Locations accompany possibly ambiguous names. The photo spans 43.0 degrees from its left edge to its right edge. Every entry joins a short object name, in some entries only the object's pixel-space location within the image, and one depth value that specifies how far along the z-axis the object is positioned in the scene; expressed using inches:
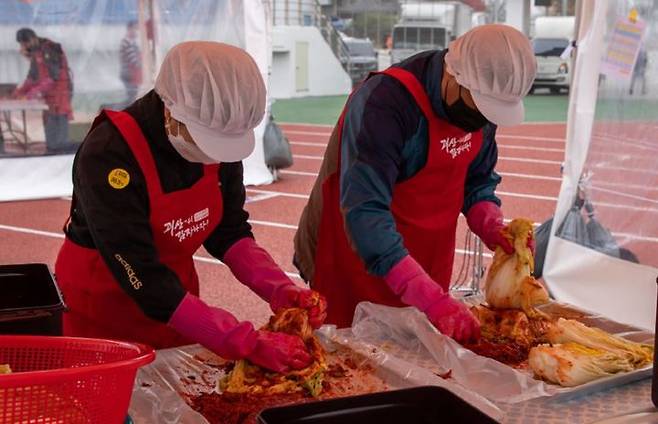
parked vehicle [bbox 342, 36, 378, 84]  847.7
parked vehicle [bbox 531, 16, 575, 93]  803.4
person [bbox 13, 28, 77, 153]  329.7
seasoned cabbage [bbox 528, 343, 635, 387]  75.4
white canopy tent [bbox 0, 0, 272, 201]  328.2
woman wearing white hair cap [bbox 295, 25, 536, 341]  91.0
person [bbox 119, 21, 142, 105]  336.5
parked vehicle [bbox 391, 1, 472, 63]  818.8
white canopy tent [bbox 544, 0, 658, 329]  182.9
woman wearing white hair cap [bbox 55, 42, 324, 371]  76.9
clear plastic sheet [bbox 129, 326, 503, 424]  69.8
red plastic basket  44.9
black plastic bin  64.1
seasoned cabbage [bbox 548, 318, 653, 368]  81.2
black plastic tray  51.3
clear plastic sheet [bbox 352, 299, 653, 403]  75.0
